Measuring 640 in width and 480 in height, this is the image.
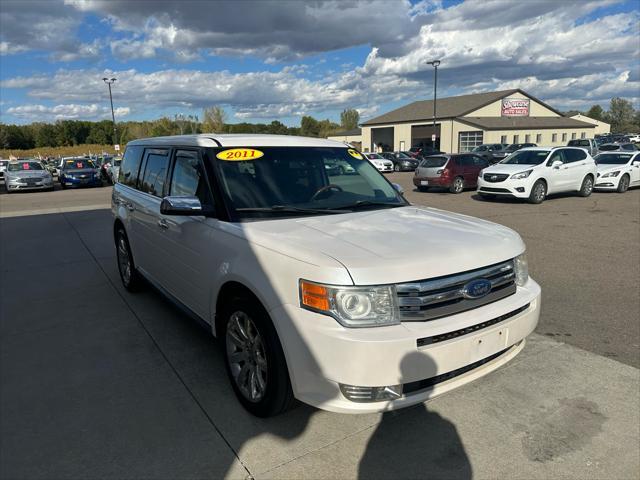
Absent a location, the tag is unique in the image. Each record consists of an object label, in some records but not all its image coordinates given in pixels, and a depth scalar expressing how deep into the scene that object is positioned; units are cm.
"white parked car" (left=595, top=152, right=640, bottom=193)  1778
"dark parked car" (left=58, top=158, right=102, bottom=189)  2488
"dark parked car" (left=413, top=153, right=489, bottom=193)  1902
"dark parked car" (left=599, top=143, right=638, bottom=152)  3259
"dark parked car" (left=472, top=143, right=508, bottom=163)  3160
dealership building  5769
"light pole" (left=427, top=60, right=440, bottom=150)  4524
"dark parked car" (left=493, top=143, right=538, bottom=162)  3175
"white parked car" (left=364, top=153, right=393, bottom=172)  3366
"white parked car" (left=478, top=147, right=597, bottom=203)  1455
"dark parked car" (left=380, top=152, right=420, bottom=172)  3656
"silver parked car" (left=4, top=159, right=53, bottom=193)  2302
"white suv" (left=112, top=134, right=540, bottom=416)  245
